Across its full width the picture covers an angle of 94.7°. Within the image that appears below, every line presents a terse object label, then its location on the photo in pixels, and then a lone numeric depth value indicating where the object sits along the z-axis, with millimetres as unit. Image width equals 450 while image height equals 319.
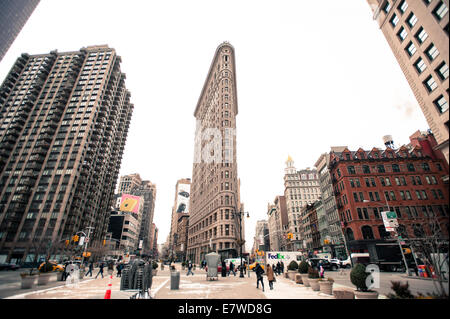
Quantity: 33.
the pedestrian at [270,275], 14117
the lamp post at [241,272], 26167
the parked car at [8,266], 34706
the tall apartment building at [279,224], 114762
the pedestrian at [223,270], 25817
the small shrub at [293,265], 21625
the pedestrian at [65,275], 20109
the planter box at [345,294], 6500
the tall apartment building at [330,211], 52034
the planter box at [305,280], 15627
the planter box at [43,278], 15412
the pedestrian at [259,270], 13920
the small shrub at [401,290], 4363
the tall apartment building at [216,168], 62131
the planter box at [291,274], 20916
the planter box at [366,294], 7101
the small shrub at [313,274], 14354
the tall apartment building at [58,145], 61500
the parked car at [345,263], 36538
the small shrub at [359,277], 8102
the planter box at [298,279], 17222
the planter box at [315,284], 12922
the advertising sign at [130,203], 97500
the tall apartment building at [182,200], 159500
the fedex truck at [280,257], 30453
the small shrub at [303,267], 17141
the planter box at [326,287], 11770
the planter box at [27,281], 13852
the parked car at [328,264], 30250
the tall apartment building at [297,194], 99625
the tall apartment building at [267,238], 176550
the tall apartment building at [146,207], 169725
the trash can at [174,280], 14170
